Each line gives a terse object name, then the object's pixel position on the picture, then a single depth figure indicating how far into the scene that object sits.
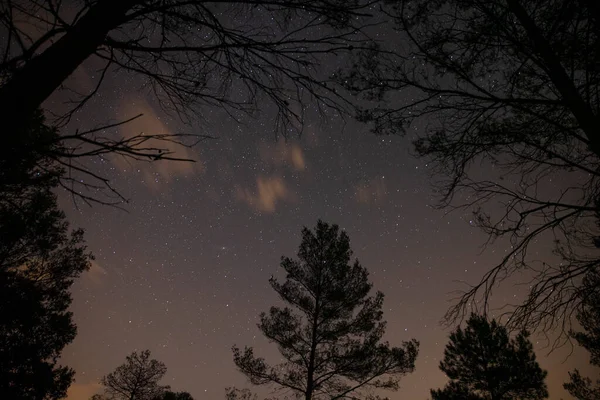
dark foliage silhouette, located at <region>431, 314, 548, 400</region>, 13.27
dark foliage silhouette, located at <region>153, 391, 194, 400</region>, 20.44
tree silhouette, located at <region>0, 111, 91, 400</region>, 7.76
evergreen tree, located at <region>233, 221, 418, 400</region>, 9.64
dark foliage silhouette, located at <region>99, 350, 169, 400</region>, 20.64
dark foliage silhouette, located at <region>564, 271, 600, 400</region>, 11.27
